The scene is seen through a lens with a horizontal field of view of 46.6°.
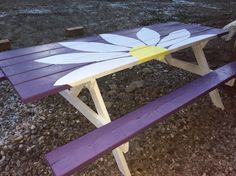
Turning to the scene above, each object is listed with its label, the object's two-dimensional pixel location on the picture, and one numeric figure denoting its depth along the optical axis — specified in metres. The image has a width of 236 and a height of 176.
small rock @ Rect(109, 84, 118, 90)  2.82
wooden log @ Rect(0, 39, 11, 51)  3.39
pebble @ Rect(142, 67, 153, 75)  3.10
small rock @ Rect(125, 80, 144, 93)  2.78
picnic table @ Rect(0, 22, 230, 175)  1.55
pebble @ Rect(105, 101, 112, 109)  2.54
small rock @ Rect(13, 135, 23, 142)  2.12
